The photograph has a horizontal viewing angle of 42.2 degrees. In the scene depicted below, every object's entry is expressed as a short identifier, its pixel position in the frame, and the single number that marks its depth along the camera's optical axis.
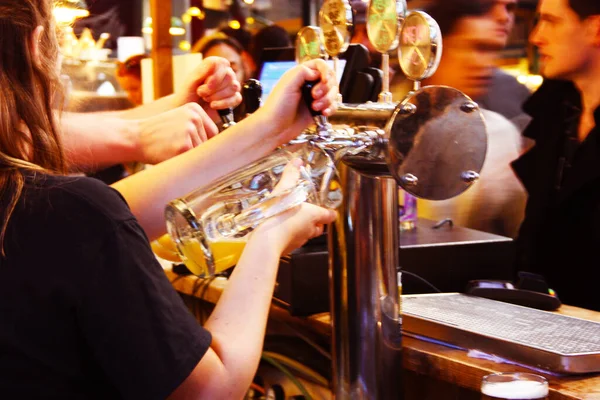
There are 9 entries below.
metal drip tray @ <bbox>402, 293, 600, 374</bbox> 1.00
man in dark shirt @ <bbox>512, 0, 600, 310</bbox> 2.16
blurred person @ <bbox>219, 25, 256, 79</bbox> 3.91
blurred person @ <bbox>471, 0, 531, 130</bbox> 2.92
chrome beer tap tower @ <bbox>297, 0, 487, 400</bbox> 0.93
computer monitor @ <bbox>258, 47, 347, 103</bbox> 2.33
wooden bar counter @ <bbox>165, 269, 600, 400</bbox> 0.97
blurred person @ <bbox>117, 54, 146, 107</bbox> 4.07
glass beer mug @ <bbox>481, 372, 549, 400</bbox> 0.90
